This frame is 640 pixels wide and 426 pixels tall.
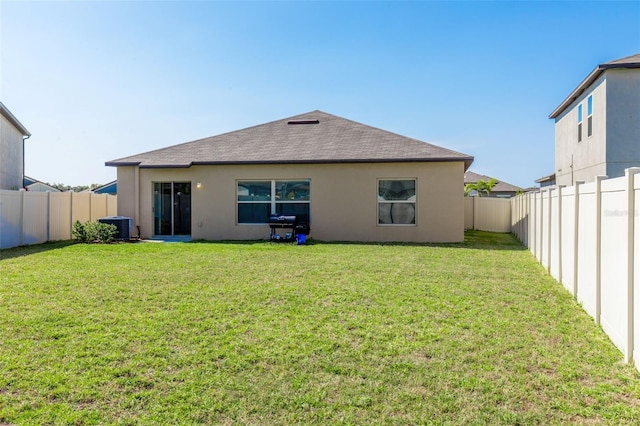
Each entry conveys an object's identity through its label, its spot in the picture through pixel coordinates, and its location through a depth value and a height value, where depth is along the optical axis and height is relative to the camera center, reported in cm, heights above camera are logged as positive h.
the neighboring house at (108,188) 3256 +178
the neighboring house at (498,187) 4019 +239
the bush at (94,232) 1366 -75
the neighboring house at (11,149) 2158 +350
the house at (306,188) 1400 +82
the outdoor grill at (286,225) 1393 -50
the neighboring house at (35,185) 3184 +196
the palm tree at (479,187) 3328 +204
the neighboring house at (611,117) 1370 +329
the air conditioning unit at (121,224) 1436 -50
